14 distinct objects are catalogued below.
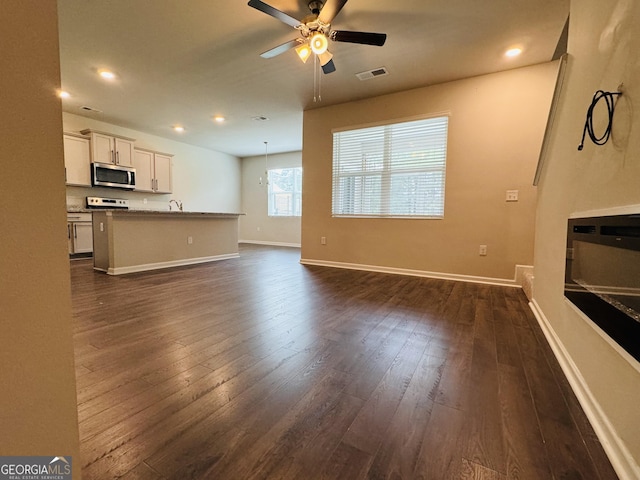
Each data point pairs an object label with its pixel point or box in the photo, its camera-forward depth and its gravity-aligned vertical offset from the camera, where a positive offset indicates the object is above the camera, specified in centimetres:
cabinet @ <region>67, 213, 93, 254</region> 506 -24
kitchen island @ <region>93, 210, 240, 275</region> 391 -30
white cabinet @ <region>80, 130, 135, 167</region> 531 +140
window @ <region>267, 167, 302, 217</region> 787 +84
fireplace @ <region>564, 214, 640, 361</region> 93 -20
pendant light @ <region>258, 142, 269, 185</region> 831 +159
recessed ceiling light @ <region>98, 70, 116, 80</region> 366 +191
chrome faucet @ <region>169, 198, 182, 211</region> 694 +43
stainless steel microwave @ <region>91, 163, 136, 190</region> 534 +86
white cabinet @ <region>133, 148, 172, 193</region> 610 +110
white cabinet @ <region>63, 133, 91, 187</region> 500 +107
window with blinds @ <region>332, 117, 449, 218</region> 397 +81
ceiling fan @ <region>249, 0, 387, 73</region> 229 +167
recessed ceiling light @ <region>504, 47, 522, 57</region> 304 +188
